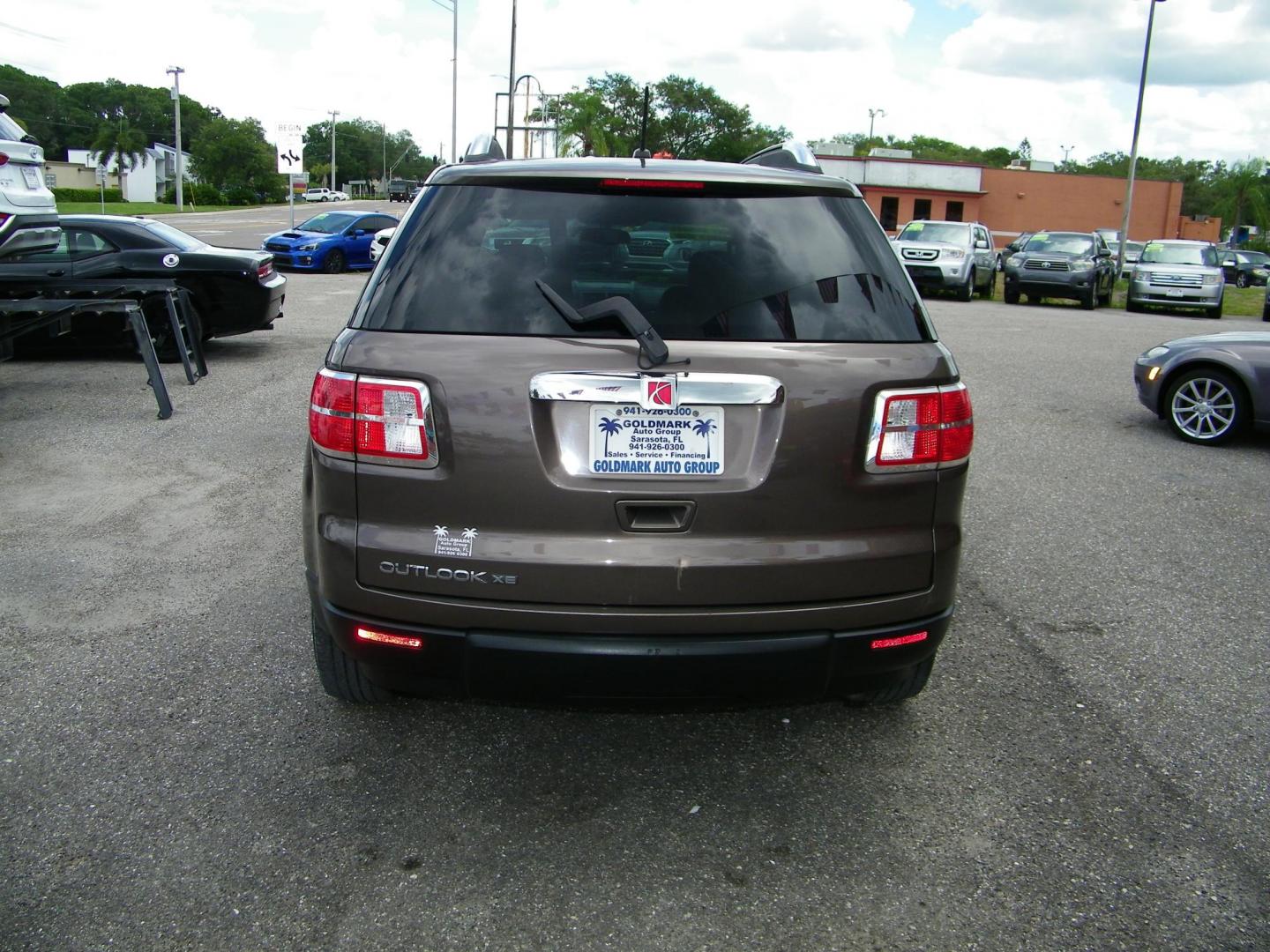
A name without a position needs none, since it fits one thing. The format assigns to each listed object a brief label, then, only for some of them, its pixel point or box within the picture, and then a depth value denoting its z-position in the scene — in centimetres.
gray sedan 852
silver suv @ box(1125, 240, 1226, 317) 2347
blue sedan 2502
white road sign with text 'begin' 2950
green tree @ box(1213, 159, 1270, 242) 7519
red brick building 6019
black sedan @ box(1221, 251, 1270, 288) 4425
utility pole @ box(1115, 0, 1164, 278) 3331
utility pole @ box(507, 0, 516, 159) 3791
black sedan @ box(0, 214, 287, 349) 1147
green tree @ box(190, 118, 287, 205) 11094
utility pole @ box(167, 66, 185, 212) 7394
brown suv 266
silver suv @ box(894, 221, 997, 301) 2381
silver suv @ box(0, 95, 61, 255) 806
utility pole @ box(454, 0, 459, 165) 6084
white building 10506
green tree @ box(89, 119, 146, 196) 9762
